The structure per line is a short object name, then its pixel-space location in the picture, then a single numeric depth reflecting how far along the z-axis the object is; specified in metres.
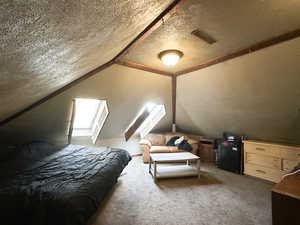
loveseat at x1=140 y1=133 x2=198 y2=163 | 4.31
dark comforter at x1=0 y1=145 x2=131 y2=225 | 1.39
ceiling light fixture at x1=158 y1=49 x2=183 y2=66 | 2.33
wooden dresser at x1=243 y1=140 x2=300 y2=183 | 2.88
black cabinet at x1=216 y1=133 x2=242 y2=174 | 3.55
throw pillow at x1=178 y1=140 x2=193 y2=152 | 4.29
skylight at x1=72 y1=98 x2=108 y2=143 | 4.09
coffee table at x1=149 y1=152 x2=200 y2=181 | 3.19
